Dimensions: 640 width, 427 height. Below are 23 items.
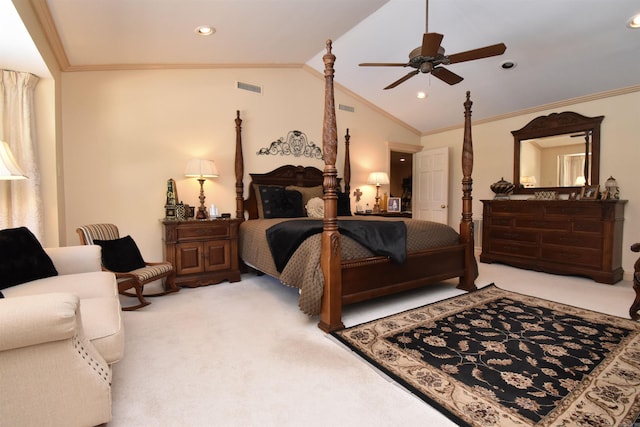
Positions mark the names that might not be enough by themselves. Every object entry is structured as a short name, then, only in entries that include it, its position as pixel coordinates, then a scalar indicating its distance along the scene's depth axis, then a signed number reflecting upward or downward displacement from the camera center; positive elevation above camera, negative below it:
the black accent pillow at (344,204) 4.85 -0.04
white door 6.04 +0.33
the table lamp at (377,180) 5.61 +0.40
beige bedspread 2.55 -0.47
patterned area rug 1.58 -1.04
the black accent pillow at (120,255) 3.00 -0.52
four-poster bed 2.50 -0.53
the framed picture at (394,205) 5.77 -0.06
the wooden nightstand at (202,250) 3.66 -0.58
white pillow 4.36 -0.08
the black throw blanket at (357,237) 2.81 -0.33
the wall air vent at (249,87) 4.54 +1.71
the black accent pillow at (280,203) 4.36 -0.01
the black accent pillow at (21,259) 2.05 -0.39
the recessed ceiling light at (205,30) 3.28 +1.85
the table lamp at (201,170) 3.88 +0.41
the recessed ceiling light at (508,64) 4.00 +1.78
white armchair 1.16 -0.66
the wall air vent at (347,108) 5.55 +1.69
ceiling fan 2.59 +1.28
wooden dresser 3.93 -0.49
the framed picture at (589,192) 4.17 +0.12
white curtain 2.78 +0.50
